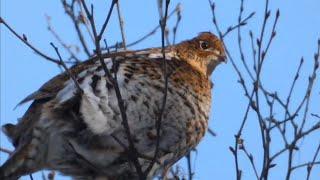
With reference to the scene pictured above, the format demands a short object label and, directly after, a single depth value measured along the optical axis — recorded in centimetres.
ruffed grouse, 1152
